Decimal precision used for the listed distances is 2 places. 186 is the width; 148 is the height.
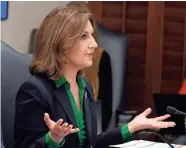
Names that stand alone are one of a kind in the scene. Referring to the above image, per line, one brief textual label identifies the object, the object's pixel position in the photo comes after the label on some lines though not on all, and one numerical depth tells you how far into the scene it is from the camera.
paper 3.20
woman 3.01
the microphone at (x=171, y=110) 3.06
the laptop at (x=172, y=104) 3.48
